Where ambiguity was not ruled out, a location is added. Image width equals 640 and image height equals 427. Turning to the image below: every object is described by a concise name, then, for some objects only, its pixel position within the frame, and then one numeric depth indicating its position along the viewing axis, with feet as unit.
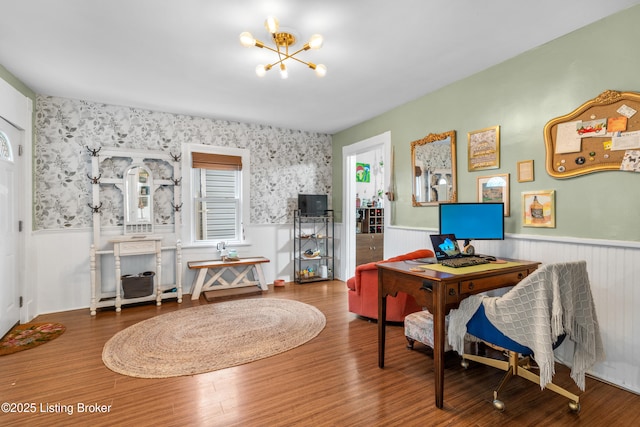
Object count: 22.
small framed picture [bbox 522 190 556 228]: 8.65
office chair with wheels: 5.73
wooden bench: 14.56
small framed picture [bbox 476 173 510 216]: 9.76
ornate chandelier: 7.13
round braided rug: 8.42
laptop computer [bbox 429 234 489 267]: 7.92
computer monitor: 9.01
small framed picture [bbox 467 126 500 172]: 10.05
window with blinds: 15.67
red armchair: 11.14
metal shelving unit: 17.74
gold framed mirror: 11.55
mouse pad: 7.06
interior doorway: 17.79
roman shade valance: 15.31
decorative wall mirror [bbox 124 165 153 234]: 13.89
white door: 10.02
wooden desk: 6.51
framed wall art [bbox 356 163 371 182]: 25.09
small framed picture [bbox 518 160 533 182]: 9.12
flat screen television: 17.51
